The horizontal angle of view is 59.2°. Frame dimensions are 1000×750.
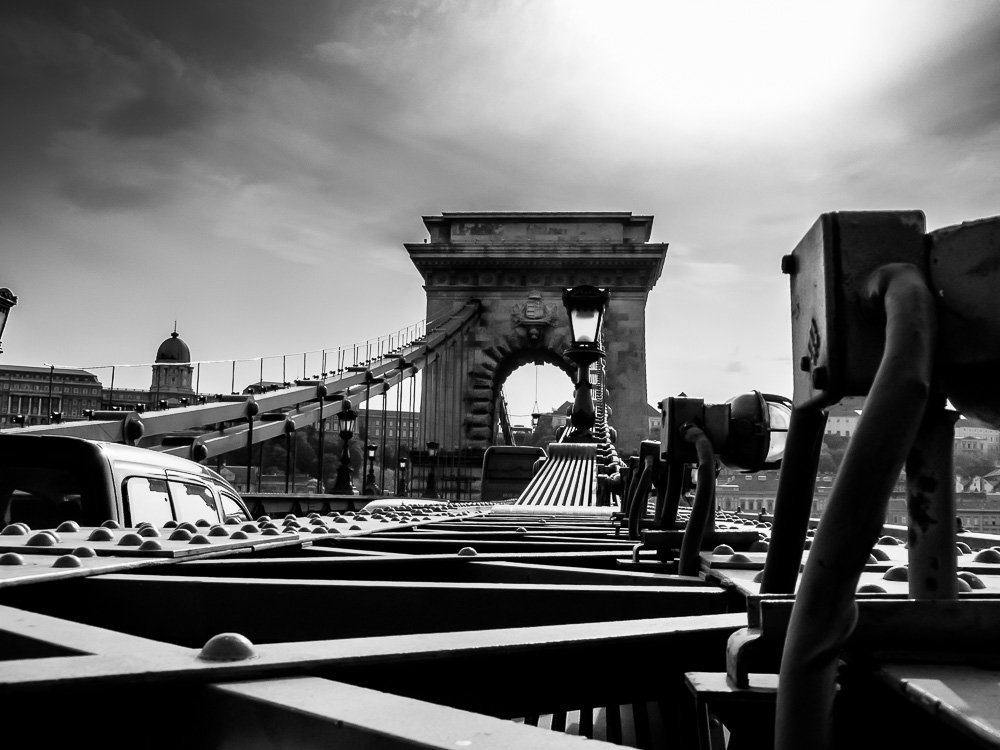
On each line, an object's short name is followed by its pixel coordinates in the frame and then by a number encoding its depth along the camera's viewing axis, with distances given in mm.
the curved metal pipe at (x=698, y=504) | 1737
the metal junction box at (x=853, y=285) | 809
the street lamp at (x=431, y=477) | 28516
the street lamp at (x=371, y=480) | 25891
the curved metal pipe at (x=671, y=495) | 2142
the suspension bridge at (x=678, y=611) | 680
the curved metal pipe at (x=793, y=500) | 937
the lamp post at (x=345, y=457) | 22531
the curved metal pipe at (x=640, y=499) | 2516
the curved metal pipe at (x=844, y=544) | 639
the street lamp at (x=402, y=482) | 29664
